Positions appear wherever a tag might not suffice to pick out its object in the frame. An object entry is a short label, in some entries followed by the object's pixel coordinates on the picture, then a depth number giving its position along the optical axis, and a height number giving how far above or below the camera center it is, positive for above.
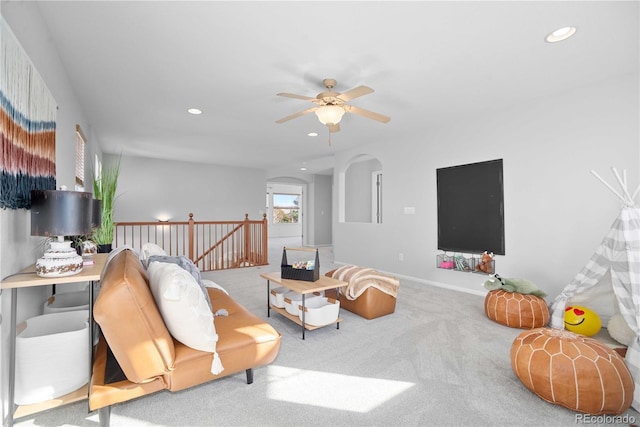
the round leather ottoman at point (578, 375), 1.66 -0.89
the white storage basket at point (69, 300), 2.22 -0.60
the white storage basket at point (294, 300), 2.88 -0.80
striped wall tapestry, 1.45 +0.52
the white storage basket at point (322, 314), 2.74 -0.86
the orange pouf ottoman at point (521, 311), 2.95 -0.92
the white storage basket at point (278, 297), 3.11 -0.80
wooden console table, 1.49 -0.59
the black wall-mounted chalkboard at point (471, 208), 3.99 +0.14
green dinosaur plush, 3.11 -0.72
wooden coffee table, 2.74 -0.63
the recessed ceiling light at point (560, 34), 2.28 +1.40
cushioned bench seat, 3.20 -0.91
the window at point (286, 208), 13.36 +0.49
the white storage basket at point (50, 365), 1.53 -0.75
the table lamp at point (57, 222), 1.58 -0.01
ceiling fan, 2.81 +1.08
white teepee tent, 1.96 -0.51
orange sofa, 1.41 -0.73
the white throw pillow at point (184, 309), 1.59 -0.48
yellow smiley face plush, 2.75 -0.95
